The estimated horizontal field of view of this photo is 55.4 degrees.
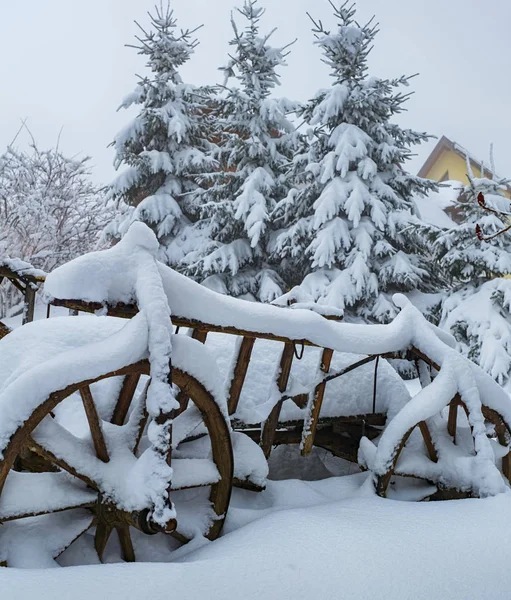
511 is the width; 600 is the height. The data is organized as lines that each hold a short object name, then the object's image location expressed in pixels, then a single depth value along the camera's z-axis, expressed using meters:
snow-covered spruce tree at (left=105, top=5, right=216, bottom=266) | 12.85
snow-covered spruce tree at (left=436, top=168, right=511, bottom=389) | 7.96
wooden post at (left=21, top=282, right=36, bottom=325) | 4.39
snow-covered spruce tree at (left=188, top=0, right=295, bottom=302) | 11.48
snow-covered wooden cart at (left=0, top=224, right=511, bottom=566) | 2.15
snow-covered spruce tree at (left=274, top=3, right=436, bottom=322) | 9.87
